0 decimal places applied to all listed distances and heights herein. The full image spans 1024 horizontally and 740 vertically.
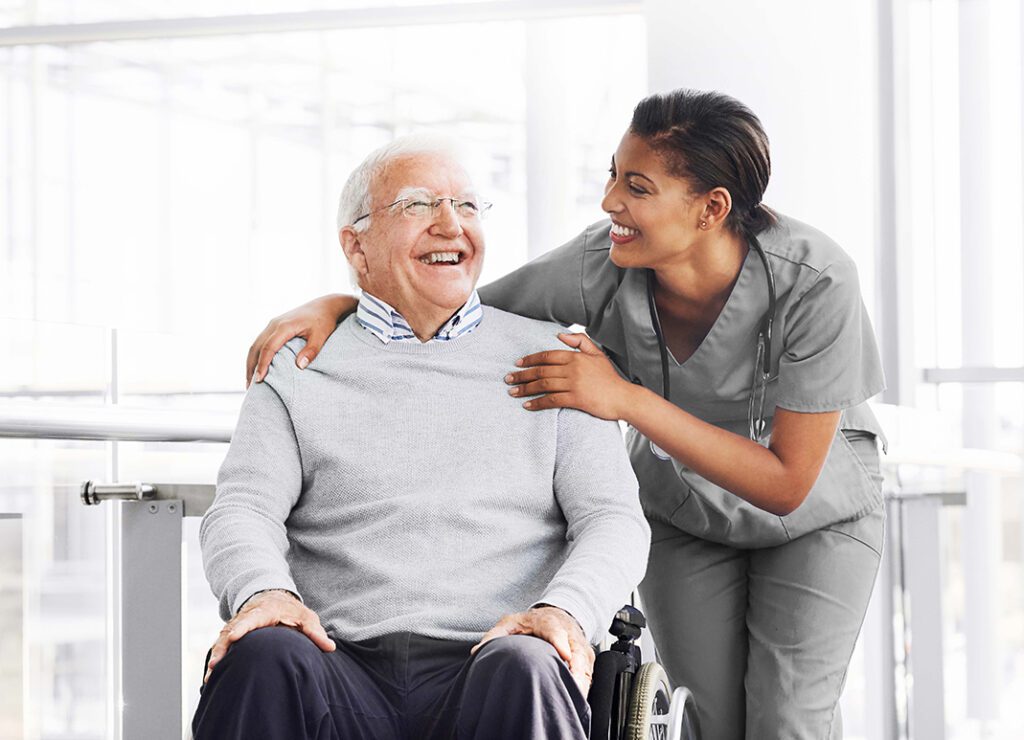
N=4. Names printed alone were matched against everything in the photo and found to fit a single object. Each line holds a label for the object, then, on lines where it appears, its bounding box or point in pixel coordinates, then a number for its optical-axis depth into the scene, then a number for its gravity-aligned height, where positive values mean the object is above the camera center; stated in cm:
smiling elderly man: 279 -15
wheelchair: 279 -34
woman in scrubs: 303 -2
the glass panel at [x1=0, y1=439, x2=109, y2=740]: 307 -50
